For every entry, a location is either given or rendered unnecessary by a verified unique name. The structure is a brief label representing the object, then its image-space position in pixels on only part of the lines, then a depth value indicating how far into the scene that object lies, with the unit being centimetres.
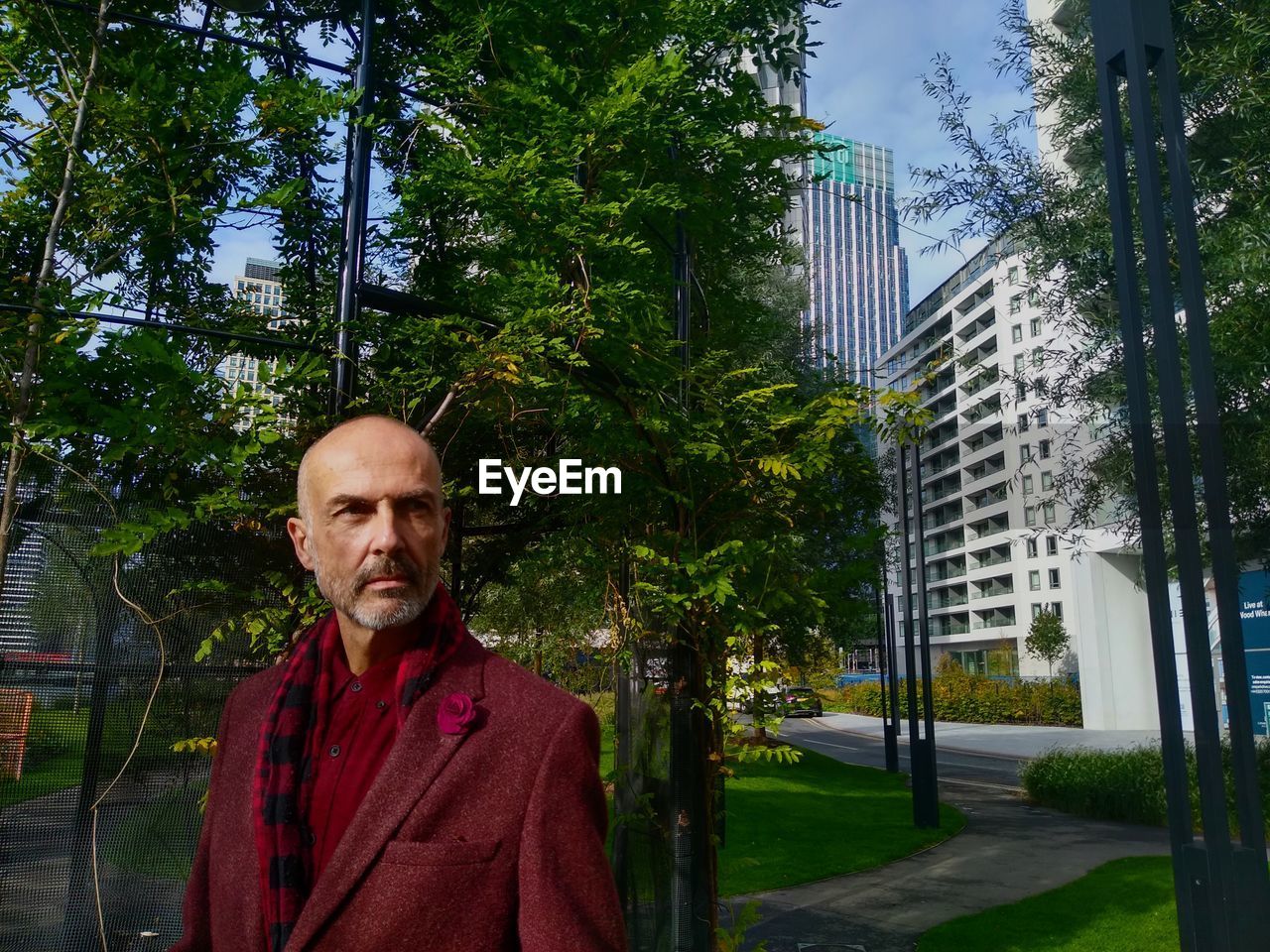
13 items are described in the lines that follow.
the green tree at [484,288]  352
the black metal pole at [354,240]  361
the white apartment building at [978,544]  4685
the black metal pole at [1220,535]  325
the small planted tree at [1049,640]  4025
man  115
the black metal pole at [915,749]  1163
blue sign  472
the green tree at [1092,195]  605
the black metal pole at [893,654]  1605
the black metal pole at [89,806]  321
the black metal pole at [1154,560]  334
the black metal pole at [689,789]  434
